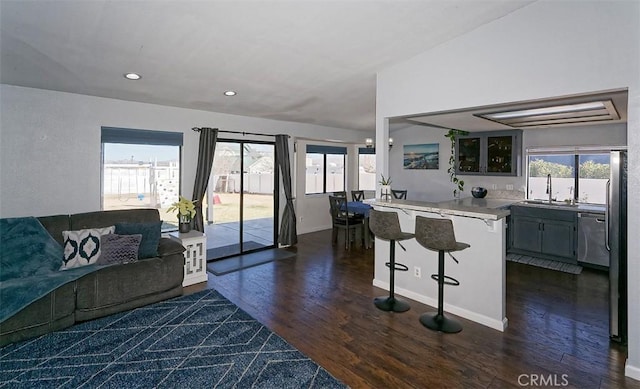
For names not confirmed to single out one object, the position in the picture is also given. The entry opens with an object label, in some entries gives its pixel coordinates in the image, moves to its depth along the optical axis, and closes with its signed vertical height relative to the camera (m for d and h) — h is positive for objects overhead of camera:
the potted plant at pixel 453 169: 6.76 +0.59
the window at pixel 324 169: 7.59 +0.64
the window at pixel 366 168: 8.72 +0.74
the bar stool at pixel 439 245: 3.09 -0.48
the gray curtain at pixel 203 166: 5.17 +0.45
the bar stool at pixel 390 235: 3.58 -0.45
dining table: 6.21 -0.37
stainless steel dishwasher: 4.75 -0.64
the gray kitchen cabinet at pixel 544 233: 5.00 -0.58
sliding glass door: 5.60 -0.09
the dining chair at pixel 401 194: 7.03 +0.03
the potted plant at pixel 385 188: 4.28 +0.10
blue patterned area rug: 2.37 -1.35
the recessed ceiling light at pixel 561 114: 3.55 +1.06
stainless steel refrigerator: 2.83 -0.43
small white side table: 4.34 -0.86
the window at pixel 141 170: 4.52 +0.35
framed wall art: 7.41 +0.94
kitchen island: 3.19 -0.76
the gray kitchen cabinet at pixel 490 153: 5.89 +0.84
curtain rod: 5.14 +1.08
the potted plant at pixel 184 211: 4.62 -0.26
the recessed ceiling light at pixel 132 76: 3.59 +1.32
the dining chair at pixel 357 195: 7.57 +0.00
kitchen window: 5.22 +0.36
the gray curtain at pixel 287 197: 6.24 -0.07
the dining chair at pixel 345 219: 6.19 -0.48
